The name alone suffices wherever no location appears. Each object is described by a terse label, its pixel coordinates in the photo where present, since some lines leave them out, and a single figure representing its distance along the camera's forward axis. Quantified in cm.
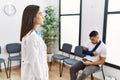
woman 131
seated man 285
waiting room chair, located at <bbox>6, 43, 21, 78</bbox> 402
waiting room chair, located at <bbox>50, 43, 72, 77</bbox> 385
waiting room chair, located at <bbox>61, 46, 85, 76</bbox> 343
